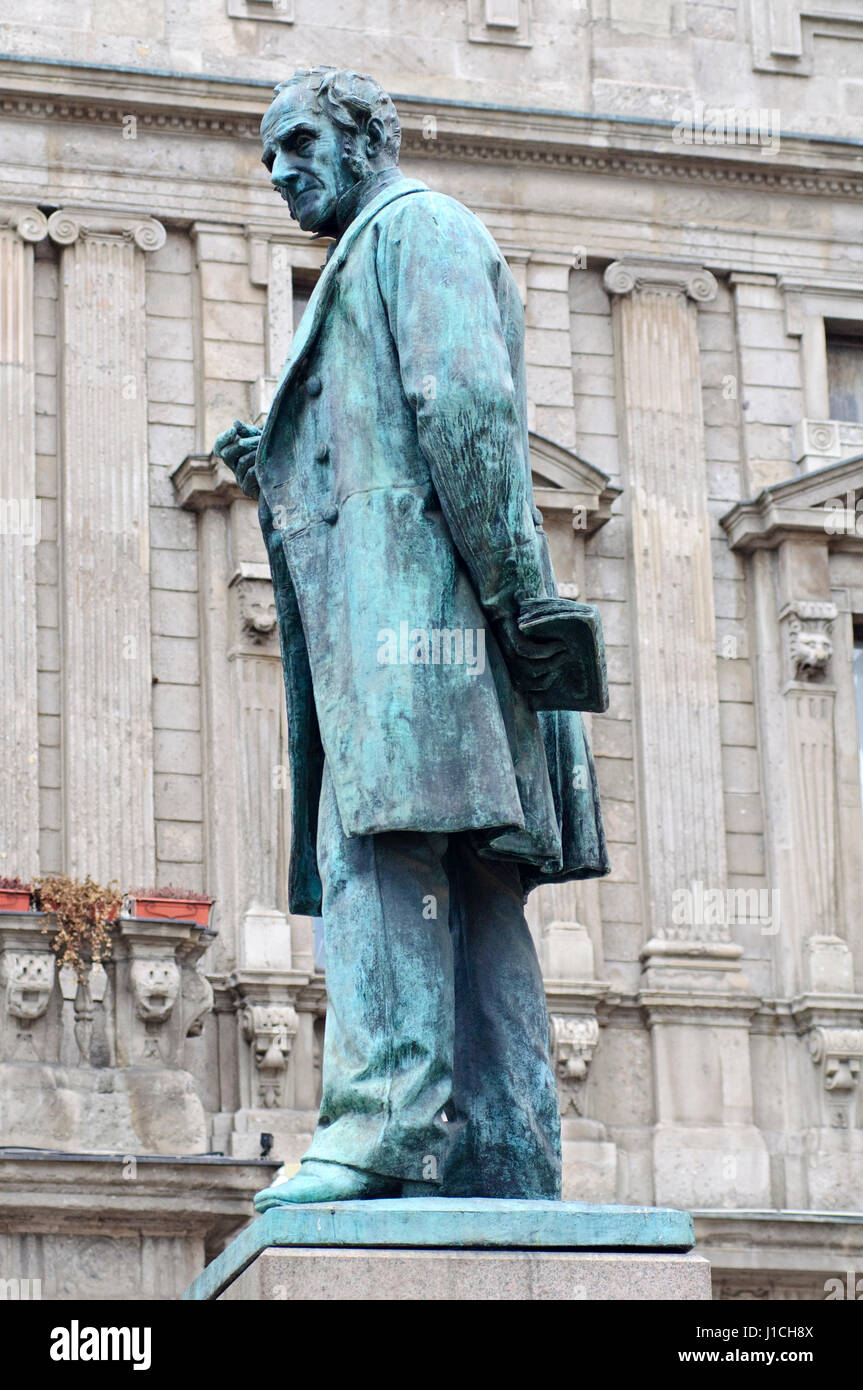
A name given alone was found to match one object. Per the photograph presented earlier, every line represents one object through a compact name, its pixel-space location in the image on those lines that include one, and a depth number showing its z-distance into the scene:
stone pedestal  5.77
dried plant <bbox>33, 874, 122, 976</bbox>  18.53
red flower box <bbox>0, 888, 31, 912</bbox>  18.91
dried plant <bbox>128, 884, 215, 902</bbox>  18.88
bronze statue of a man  6.32
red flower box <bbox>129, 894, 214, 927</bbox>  18.78
